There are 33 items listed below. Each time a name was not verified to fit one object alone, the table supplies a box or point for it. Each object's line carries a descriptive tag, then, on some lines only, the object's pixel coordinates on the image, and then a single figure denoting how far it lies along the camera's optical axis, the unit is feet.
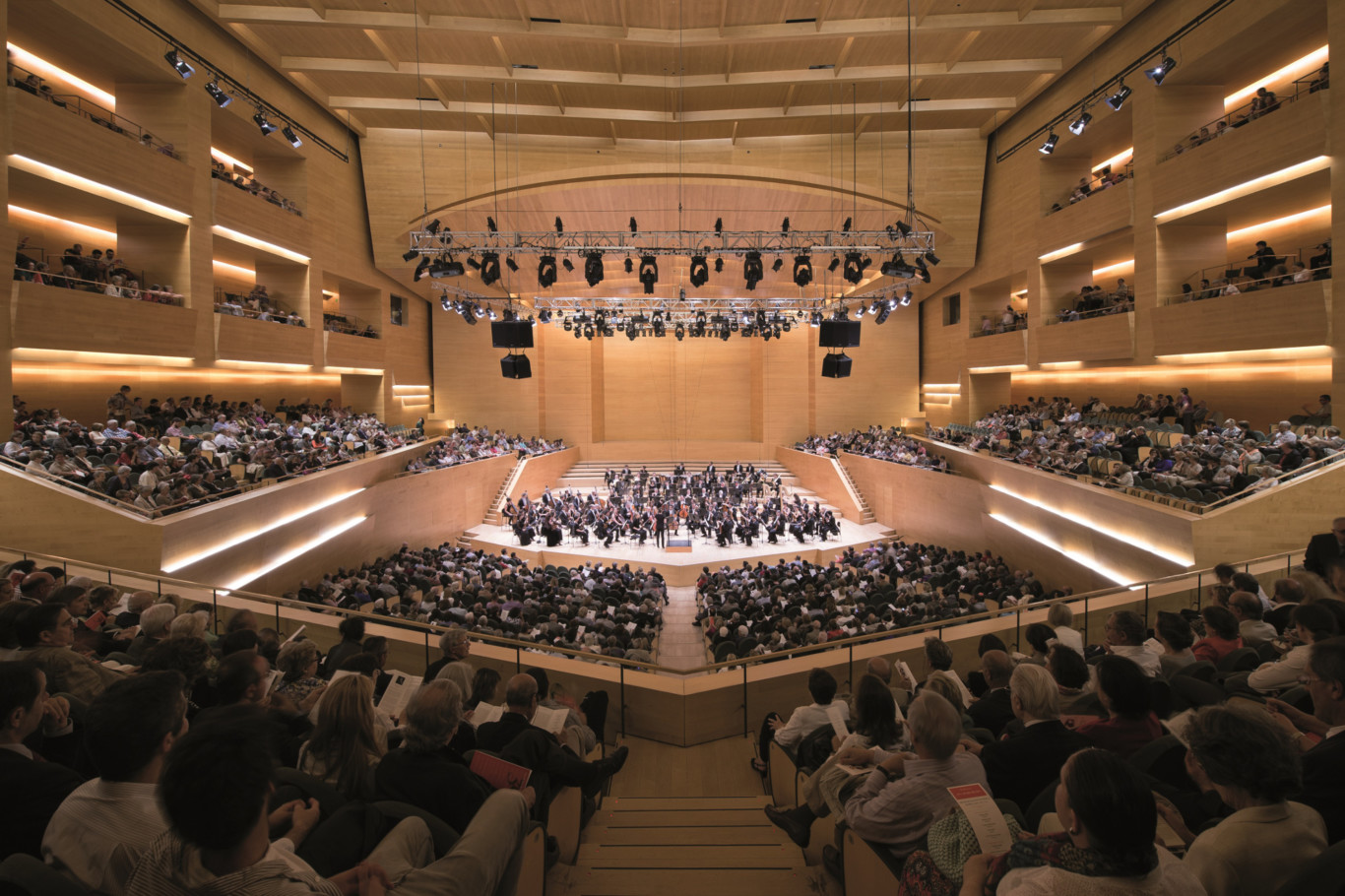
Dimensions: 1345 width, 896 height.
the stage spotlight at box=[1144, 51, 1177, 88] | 38.09
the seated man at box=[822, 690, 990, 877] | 7.27
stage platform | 49.52
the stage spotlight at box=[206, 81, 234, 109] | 38.42
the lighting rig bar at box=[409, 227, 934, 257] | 40.83
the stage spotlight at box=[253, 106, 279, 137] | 42.39
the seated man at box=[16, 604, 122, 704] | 10.11
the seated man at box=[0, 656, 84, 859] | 5.82
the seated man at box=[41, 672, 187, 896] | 5.28
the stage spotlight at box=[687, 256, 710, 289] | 41.01
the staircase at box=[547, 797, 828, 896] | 9.62
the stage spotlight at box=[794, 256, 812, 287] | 43.09
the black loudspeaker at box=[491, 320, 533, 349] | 50.24
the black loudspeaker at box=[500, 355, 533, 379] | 56.65
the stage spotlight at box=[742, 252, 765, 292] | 40.45
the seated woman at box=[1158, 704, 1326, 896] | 5.48
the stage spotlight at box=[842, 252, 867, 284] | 42.37
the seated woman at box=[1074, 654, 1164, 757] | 8.50
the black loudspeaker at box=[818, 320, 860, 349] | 47.09
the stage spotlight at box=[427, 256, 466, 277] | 41.50
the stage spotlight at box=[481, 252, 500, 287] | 41.91
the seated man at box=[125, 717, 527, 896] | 4.24
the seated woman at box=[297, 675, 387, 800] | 7.19
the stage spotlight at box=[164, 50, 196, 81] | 38.19
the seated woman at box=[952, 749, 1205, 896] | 4.62
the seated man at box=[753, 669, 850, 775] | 11.50
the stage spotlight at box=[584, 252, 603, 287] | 40.57
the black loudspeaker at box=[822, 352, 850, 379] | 52.26
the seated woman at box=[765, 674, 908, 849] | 8.76
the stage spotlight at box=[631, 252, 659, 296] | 40.73
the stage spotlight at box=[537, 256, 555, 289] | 41.37
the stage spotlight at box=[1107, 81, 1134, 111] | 41.93
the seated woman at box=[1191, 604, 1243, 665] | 12.94
